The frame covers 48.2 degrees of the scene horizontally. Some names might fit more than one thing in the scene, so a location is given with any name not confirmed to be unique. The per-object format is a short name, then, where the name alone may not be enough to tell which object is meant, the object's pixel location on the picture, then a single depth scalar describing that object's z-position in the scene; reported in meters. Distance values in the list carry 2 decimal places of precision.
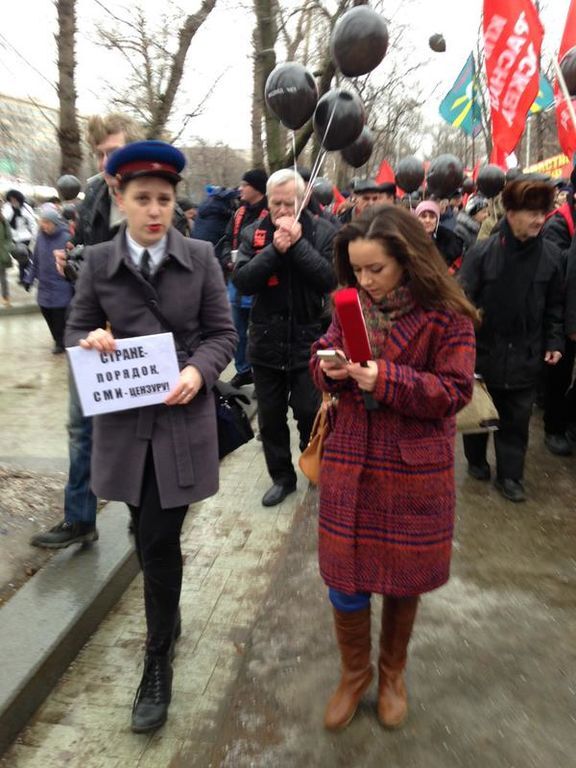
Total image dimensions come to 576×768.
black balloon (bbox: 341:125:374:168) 7.00
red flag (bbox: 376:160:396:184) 11.19
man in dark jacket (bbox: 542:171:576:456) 5.07
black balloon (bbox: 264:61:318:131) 4.89
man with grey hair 3.84
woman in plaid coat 2.05
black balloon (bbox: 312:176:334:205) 11.52
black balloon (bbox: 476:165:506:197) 7.09
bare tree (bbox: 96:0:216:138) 10.17
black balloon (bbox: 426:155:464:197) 7.40
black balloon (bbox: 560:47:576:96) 4.84
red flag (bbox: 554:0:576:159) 5.21
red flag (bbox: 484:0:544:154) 4.76
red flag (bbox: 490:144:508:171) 5.76
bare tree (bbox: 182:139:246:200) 39.72
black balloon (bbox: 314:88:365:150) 4.77
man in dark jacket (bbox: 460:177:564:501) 4.00
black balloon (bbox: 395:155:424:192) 8.64
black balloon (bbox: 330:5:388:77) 4.68
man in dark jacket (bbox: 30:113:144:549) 2.76
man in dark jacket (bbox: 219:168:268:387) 5.89
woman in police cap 2.17
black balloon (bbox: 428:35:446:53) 12.35
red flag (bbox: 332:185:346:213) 14.12
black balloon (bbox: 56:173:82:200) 9.91
